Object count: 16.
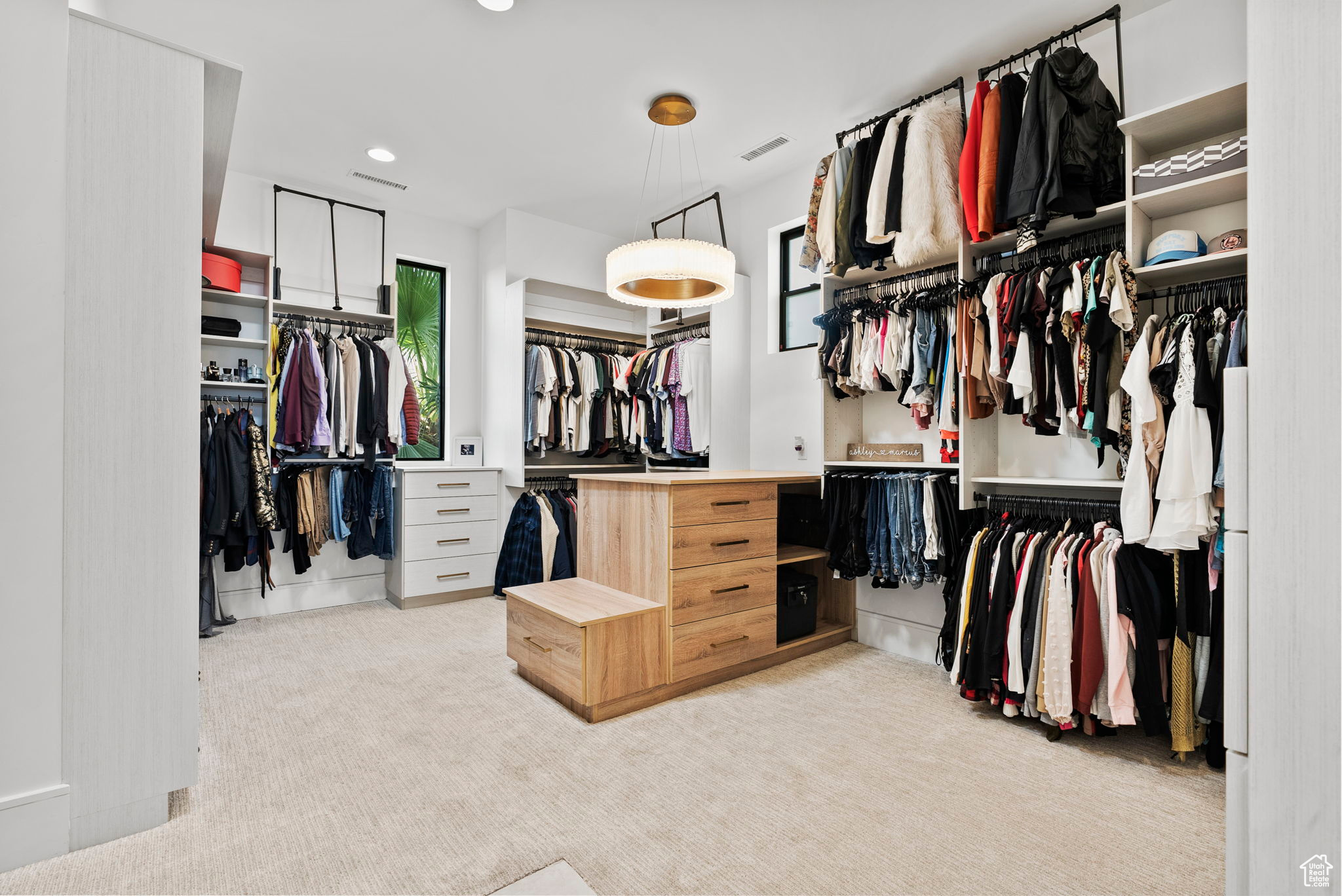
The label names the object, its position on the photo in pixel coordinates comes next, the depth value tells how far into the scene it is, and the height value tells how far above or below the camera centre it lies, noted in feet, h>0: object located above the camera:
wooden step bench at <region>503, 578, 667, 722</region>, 8.14 -2.56
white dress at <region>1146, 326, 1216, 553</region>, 6.54 -0.23
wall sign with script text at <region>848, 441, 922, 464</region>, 10.43 +0.00
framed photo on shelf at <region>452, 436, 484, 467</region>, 16.02 -0.07
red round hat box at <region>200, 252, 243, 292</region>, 11.76 +3.23
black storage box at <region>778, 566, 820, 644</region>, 10.58 -2.53
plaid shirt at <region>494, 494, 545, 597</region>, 14.76 -2.29
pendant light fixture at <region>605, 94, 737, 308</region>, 9.89 +2.89
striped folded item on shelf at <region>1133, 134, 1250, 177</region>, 6.75 +3.17
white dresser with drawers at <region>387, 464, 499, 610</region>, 13.89 -1.91
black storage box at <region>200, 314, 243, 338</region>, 12.08 +2.28
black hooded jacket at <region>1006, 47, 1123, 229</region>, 7.63 +3.64
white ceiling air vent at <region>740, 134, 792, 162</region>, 12.05 +5.76
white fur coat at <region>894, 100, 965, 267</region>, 8.96 +3.63
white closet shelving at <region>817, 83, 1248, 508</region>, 7.09 +2.05
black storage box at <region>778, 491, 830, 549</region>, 11.76 -1.28
